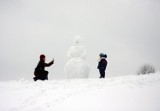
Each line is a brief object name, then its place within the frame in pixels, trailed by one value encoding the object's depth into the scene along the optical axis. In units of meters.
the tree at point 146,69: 41.71
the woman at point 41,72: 17.91
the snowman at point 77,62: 18.71
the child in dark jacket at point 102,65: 18.47
